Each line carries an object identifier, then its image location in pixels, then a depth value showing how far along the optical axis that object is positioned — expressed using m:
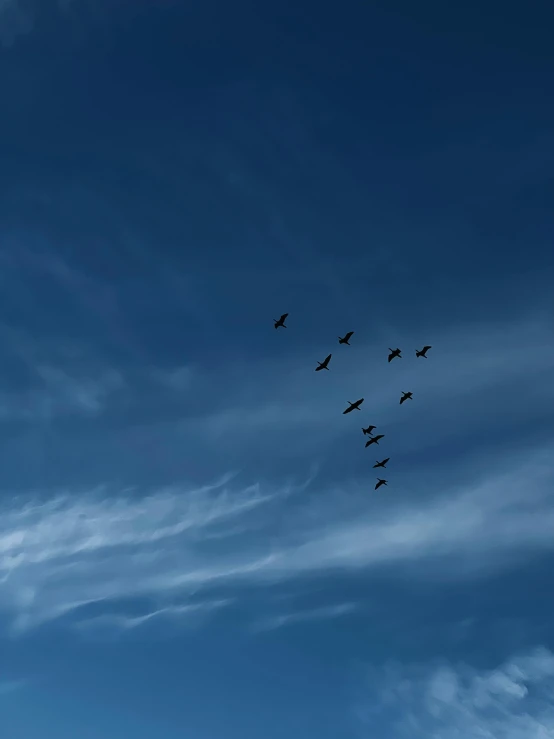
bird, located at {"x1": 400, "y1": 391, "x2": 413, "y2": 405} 185.50
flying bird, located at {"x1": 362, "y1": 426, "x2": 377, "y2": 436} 189.62
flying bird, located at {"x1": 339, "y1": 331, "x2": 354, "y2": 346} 175.25
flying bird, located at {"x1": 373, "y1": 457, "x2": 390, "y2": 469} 194.75
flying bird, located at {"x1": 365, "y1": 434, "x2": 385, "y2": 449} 189.59
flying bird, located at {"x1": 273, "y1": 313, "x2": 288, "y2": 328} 173.62
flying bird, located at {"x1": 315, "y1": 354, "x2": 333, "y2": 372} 180.12
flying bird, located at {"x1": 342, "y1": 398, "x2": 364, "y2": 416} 181.38
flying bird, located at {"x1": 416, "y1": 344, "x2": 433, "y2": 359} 184.62
